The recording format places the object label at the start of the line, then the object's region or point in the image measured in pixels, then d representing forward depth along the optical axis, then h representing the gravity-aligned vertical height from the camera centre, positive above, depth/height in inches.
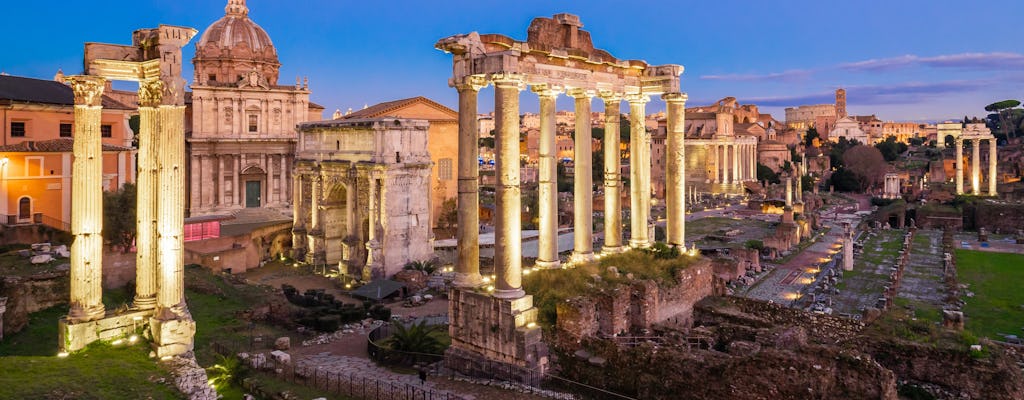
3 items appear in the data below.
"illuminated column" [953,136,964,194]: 2753.4 +68.9
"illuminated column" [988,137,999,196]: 2708.2 +98.8
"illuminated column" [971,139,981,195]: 2755.9 +84.6
